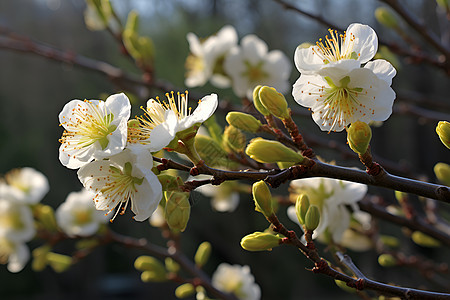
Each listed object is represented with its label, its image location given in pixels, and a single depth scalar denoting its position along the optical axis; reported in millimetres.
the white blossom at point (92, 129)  341
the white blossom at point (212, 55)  578
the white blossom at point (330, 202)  396
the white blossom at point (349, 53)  341
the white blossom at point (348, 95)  344
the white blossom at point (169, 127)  340
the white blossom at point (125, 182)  341
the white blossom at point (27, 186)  558
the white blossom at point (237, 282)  510
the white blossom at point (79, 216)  548
